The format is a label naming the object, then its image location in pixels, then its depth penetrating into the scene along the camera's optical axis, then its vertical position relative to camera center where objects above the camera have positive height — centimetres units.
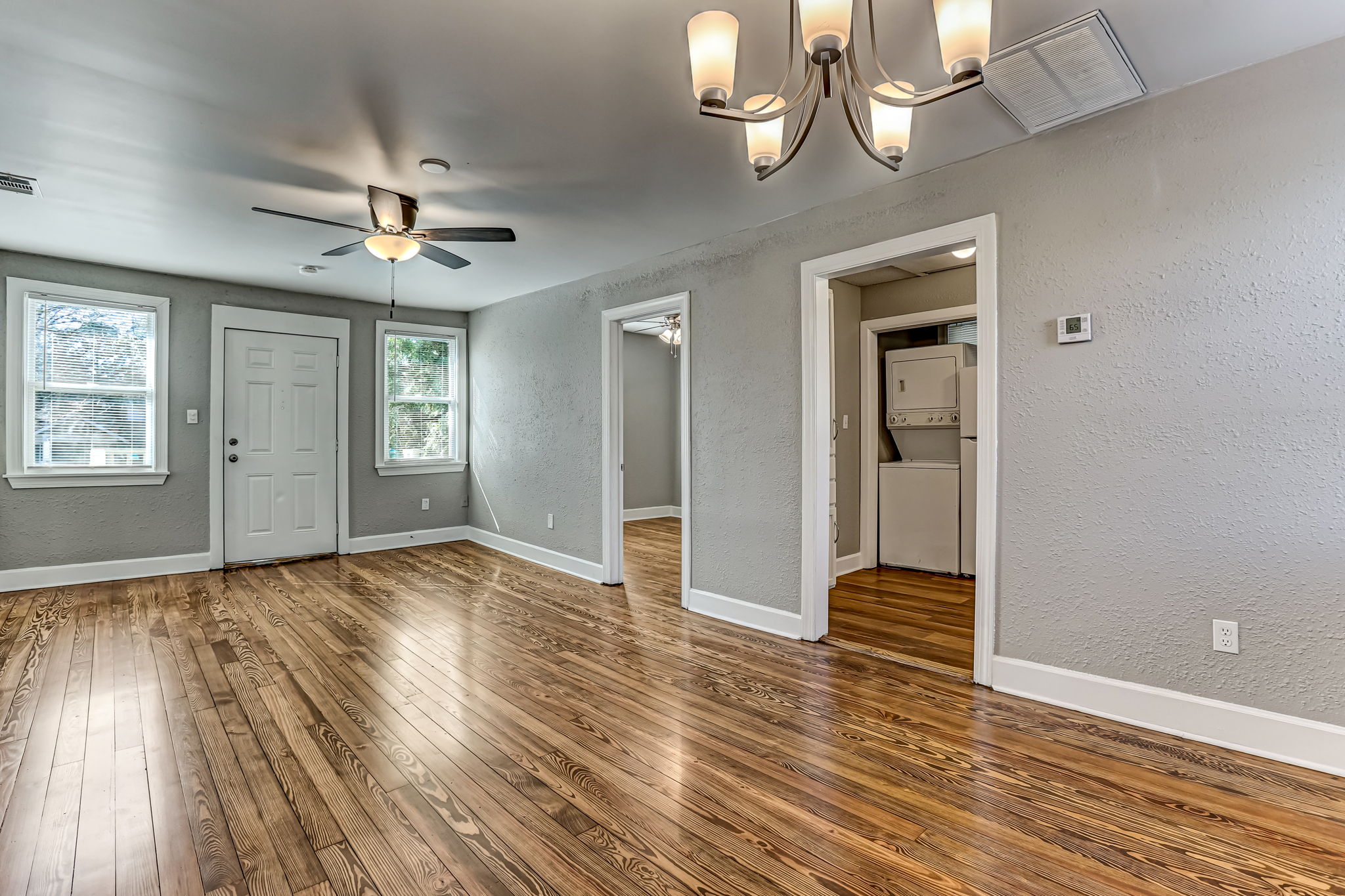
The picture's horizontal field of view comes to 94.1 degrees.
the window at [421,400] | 636 +52
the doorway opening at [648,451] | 454 -1
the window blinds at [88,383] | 466 +49
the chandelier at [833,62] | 135 +90
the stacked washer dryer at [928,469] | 514 -16
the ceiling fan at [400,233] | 315 +112
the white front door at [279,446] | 548 +2
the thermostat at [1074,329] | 259 +52
